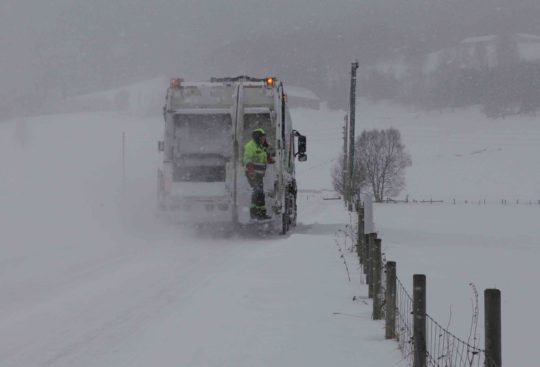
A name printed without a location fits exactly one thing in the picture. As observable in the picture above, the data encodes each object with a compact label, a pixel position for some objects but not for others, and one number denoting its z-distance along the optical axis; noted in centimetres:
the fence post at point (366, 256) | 1765
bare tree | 18662
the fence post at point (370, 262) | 1541
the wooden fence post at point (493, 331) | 732
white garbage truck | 3016
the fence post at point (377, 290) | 1308
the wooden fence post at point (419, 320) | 909
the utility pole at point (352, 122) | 5235
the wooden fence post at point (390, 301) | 1125
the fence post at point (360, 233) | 2247
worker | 2872
